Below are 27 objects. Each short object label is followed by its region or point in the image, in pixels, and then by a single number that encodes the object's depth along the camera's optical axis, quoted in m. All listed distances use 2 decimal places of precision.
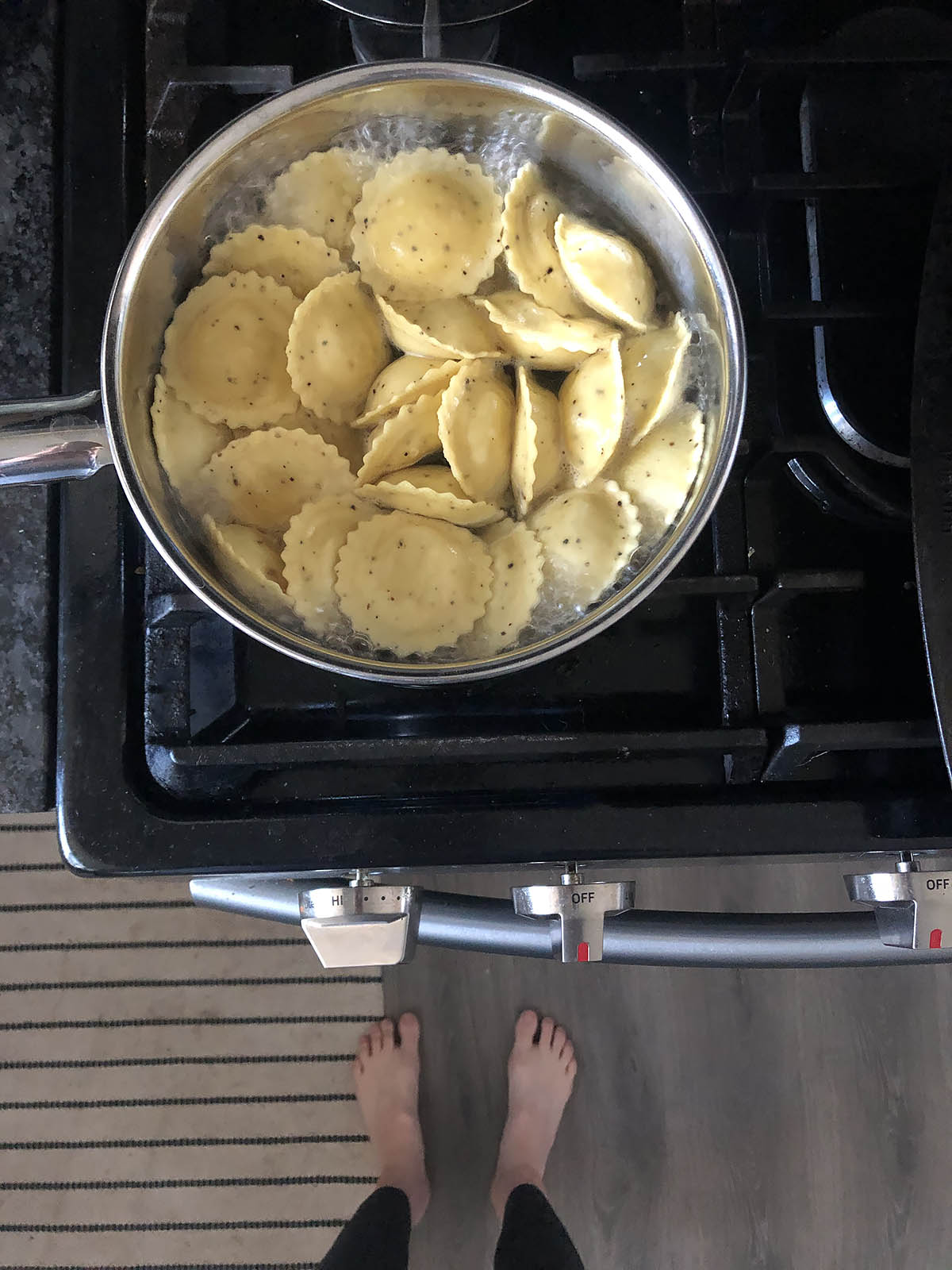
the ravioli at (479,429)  0.52
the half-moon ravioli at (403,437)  0.53
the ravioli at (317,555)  0.52
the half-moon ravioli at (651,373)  0.52
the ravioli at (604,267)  0.52
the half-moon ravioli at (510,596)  0.52
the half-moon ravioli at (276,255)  0.53
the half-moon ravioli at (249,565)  0.51
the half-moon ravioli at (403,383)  0.54
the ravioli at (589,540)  0.52
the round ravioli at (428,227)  0.53
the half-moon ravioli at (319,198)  0.53
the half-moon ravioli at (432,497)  0.52
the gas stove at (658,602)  0.53
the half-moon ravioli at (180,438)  0.52
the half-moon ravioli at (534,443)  0.52
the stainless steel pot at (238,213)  0.47
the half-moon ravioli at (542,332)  0.53
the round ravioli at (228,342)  0.53
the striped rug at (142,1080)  1.16
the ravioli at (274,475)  0.53
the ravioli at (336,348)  0.52
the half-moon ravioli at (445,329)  0.54
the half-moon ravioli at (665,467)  0.52
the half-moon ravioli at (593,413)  0.52
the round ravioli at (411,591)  0.52
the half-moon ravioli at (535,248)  0.53
